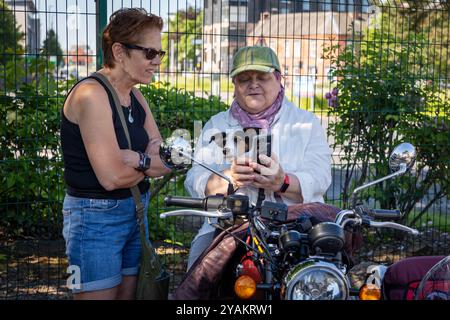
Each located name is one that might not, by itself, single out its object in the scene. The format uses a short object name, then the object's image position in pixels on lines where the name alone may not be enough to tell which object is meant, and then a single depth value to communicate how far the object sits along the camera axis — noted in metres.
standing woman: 3.07
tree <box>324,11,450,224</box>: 6.68
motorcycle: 2.30
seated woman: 3.48
